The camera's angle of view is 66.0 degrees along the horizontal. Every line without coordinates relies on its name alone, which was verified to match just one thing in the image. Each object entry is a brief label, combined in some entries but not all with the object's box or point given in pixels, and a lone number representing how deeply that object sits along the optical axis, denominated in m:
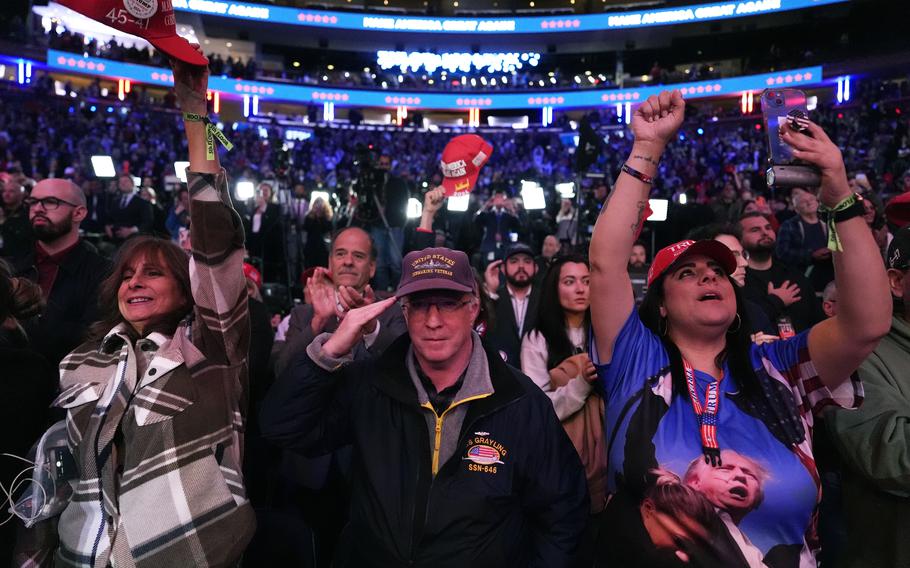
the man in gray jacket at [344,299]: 2.40
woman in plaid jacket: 1.90
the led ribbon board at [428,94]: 27.62
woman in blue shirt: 1.89
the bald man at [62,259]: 3.47
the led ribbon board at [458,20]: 31.02
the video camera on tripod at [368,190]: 7.46
